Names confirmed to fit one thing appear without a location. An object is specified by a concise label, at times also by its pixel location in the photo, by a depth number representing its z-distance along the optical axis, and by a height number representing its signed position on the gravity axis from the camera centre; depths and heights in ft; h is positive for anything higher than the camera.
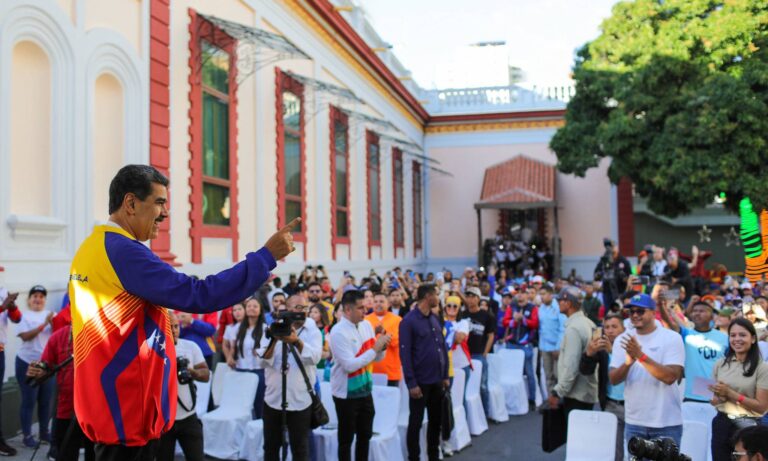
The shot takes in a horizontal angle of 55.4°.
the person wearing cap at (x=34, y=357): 24.99 -3.42
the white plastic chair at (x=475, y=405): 31.09 -6.49
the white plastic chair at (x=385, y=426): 24.21 -5.91
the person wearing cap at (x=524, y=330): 37.42 -4.17
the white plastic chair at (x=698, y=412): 22.44 -5.01
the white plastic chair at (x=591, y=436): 20.61 -5.25
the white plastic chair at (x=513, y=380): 35.70 -6.31
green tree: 61.21 +13.60
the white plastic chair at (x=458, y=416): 28.53 -6.47
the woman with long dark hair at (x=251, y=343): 25.26 -3.16
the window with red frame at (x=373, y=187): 73.77 +6.98
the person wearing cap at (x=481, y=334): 33.55 -3.77
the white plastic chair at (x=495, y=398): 33.94 -6.77
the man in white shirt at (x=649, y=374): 18.21 -3.11
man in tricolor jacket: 8.65 -0.70
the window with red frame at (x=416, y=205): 95.86 +6.46
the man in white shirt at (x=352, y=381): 22.48 -3.91
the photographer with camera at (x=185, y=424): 18.15 -4.32
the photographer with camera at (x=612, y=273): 52.24 -1.59
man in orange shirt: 29.25 -3.98
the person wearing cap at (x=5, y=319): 23.52 -2.04
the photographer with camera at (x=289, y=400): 20.66 -4.10
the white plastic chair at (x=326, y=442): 24.45 -6.25
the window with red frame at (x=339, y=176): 62.39 +7.03
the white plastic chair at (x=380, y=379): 28.45 -4.85
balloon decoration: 24.11 +0.18
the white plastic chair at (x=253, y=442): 25.86 -6.61
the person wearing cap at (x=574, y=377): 22.34 -3.87
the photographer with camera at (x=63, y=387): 18.58 -3.46
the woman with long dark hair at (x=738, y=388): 17.46 -3.35
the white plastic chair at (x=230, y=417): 26.73 -5.95
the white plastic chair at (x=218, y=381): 30.07 -5.15
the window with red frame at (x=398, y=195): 85.10 +7.04
